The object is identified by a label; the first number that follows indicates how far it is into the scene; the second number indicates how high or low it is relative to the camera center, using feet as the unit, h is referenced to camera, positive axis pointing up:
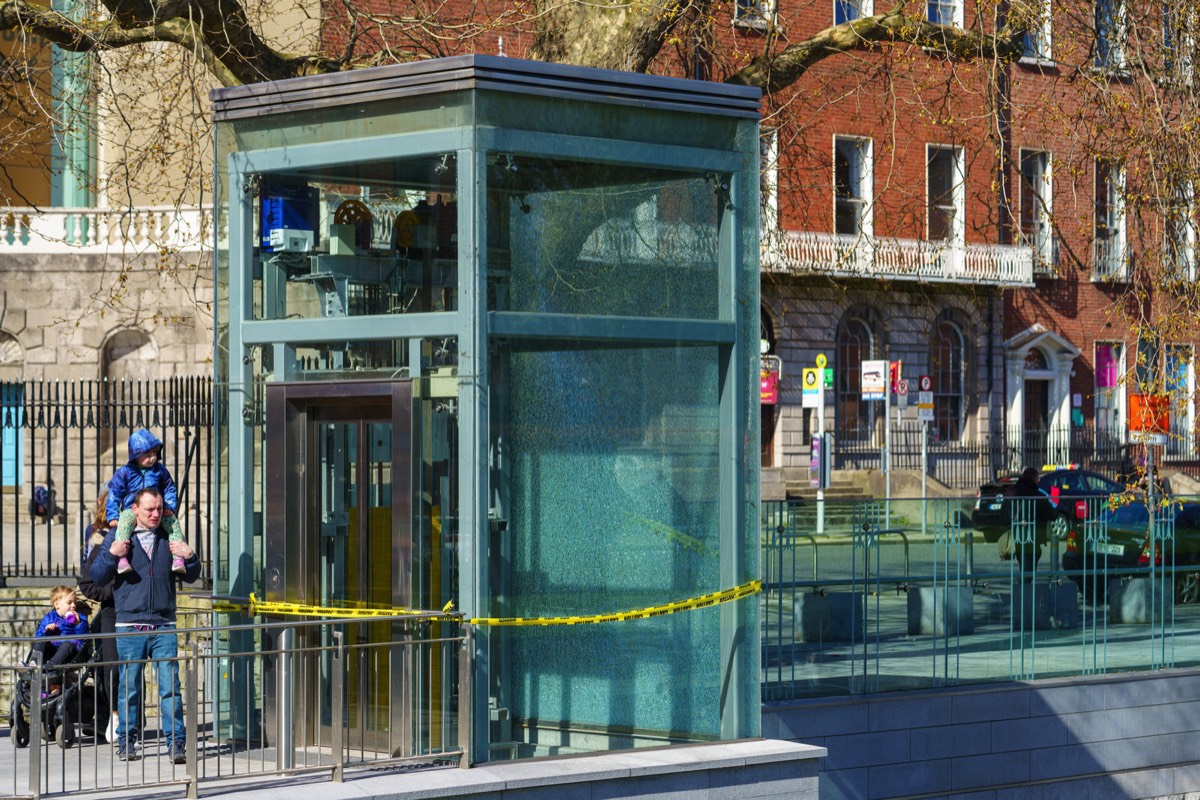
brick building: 126.41 +6.39
